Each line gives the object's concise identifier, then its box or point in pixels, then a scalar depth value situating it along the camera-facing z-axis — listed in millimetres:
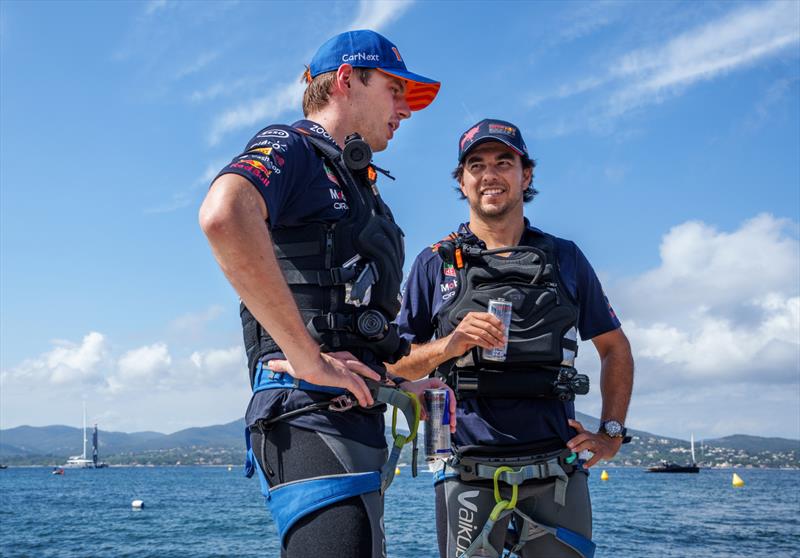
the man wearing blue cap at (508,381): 3762
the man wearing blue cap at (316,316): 2213
